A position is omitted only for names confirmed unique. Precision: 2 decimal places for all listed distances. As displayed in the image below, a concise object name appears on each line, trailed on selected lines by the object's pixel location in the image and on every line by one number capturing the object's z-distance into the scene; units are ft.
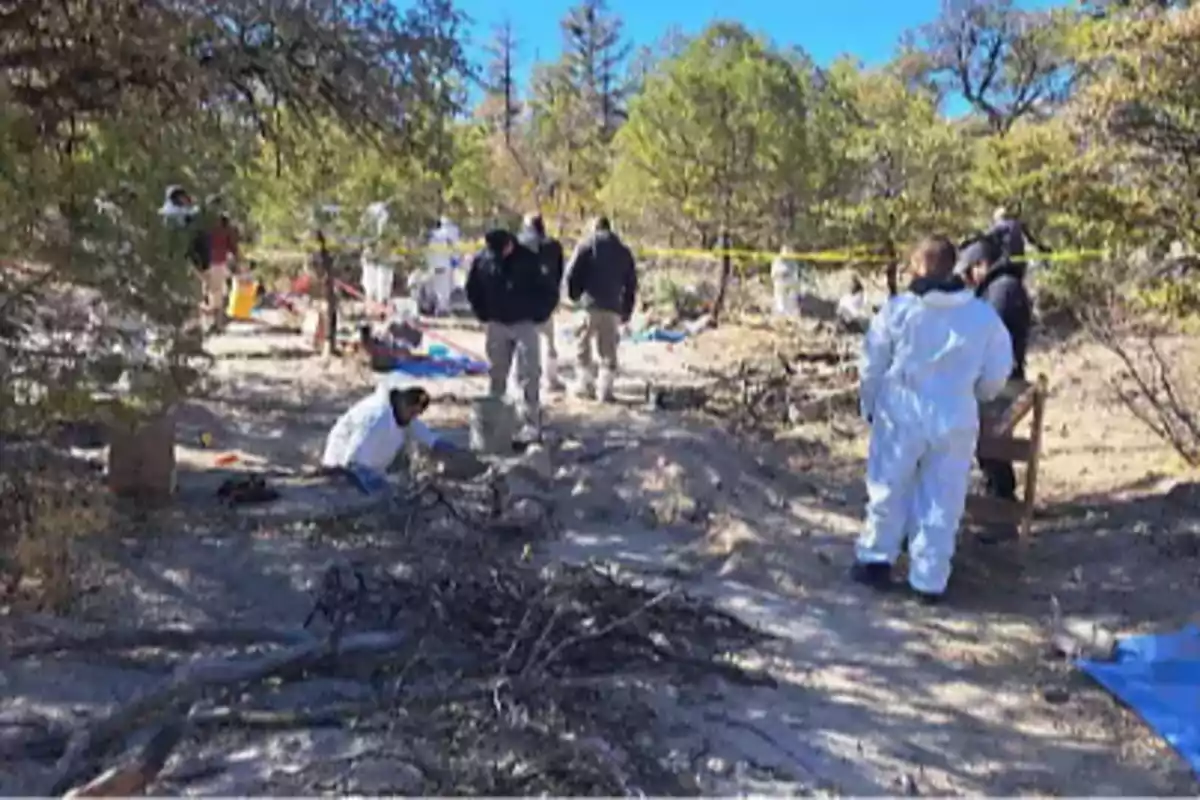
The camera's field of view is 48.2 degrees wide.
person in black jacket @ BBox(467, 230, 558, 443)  33.06
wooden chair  22.33
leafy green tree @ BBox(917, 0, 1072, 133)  119.03
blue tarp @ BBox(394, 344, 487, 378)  44.37
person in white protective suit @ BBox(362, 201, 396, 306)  44.80
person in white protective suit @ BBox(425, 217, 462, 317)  61.39
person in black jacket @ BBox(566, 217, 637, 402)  37.68
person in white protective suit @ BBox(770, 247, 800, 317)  65.00
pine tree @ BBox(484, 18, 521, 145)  126.19
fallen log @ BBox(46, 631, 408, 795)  13.38
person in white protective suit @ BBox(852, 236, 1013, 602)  19.76
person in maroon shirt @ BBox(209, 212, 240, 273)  42.46
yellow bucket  54.29
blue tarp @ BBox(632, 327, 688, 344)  57.57
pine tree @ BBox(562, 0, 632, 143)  154.20
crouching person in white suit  26.30
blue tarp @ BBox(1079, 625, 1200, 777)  15.65
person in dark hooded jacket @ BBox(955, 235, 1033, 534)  24.79
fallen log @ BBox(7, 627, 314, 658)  17.24
